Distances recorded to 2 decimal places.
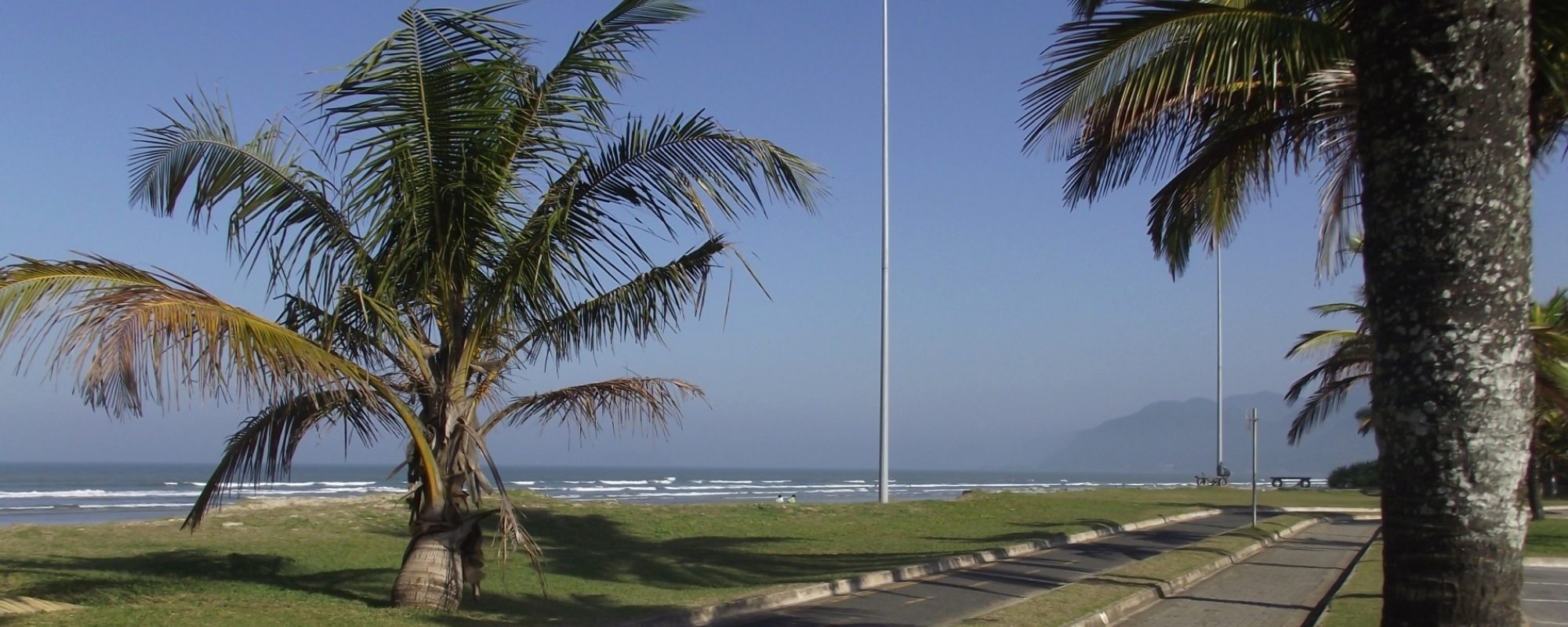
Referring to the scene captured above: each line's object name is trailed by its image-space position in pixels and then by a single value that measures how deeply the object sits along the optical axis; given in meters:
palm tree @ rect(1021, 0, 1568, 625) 4.17
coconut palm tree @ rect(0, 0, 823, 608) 9.83
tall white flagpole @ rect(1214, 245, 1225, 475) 52.28
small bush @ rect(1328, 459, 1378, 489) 61.28
